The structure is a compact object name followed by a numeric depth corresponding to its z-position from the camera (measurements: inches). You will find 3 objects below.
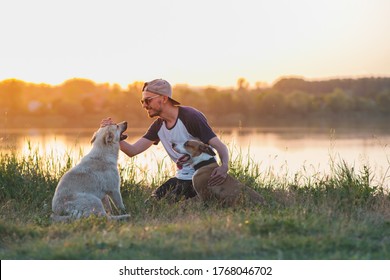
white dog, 283.6
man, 315.1
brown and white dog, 311.6
